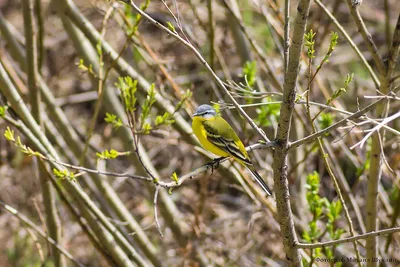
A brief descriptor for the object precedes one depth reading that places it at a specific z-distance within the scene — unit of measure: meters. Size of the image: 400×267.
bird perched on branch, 7.20
